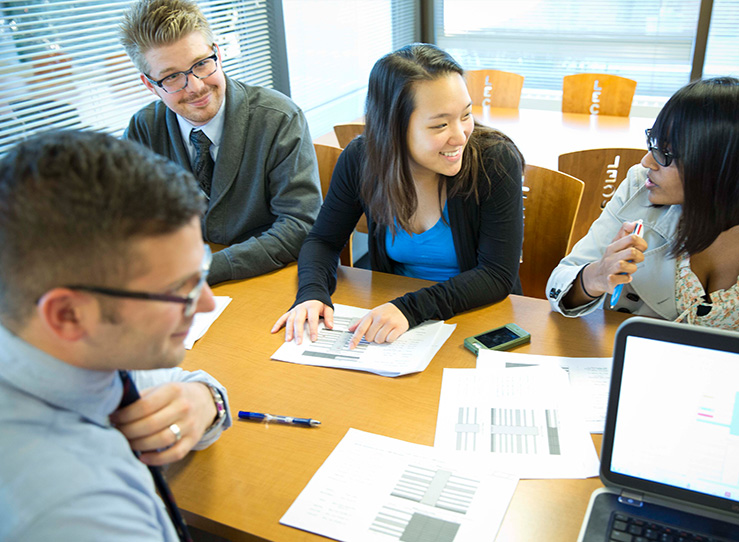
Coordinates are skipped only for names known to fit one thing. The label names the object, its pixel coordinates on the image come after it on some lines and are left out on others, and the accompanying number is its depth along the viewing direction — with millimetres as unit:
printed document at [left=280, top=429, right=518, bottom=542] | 916
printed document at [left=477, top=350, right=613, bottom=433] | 1132
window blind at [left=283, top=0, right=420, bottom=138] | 3369
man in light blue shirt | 632
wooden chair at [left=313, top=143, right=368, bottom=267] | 2307
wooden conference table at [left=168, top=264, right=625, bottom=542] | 960
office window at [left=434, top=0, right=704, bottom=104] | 4078
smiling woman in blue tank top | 1492
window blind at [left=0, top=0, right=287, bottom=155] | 2037
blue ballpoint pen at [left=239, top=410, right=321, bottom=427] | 1150
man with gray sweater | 1738
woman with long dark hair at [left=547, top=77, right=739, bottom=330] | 1260
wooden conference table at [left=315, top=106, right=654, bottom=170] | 2883
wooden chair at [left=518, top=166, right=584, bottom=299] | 1786
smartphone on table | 1330
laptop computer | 845
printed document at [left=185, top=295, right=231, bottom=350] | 1450
